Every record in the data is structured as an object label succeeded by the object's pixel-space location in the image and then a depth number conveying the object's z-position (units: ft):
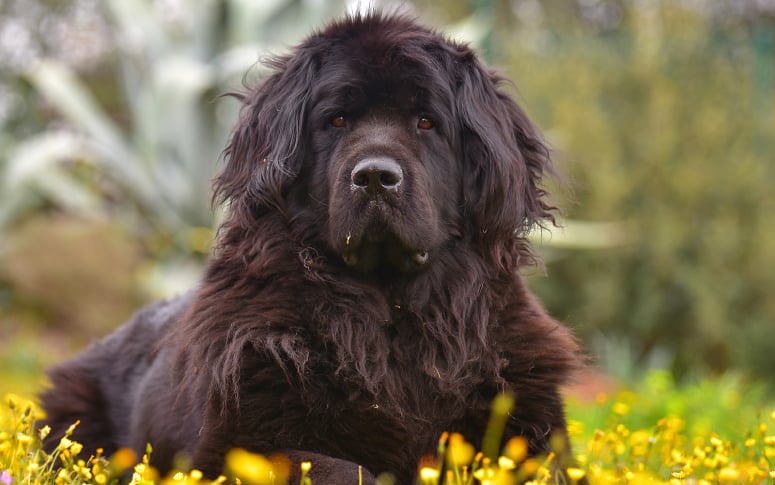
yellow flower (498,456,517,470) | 14.80
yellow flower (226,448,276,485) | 14.51
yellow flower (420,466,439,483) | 14.29
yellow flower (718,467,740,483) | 14.06
